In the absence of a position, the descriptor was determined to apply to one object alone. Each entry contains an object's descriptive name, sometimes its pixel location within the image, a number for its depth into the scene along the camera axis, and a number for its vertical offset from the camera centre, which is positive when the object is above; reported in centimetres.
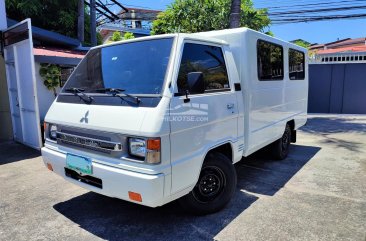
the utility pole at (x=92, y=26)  1357 +243
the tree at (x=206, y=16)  1080 +224
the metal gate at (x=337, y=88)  1214 -50
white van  280 -40
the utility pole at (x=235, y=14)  926 +194
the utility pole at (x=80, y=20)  1197 +240
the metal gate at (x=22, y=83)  647 -2
